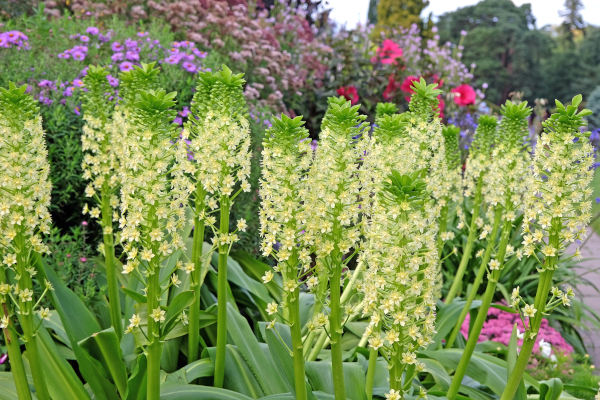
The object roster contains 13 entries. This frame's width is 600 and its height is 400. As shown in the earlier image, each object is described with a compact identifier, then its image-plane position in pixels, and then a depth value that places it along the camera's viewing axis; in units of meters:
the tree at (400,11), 21.55
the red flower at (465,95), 7.62
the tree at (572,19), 44.64
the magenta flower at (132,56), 6.26
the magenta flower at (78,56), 6.21
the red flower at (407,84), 6.13
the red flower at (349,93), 8.44
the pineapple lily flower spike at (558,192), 2.36
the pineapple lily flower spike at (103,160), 3.20
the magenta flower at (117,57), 6.23
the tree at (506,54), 33.31
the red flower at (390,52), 9.72
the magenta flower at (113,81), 5.43
